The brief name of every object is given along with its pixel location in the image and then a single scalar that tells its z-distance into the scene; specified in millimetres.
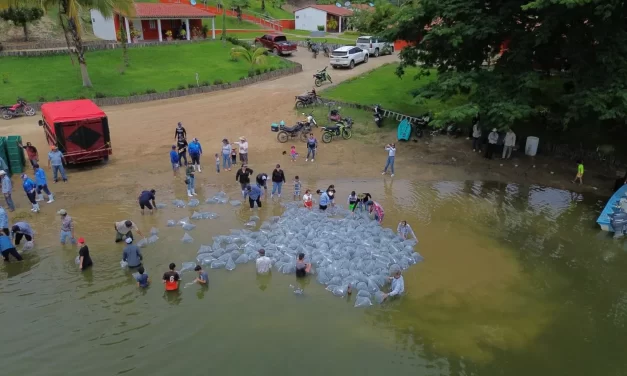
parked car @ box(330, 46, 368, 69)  38469
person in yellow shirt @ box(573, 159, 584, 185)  18895
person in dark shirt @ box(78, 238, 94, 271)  12625
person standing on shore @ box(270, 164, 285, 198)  17266
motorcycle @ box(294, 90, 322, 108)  27844
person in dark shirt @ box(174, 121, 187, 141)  20516
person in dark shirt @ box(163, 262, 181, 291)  11914
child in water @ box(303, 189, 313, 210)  16625
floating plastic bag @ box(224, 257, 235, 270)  13156
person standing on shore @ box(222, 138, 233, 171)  19812
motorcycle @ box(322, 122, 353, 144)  23266
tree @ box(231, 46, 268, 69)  38469
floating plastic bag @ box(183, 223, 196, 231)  15272
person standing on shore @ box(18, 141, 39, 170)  18266
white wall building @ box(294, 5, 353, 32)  65125
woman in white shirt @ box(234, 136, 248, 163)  20219
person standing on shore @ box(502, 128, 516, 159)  21078
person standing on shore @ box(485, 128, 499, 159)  21062
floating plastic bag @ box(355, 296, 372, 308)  11648
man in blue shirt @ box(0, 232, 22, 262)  12859
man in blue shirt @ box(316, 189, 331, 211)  16312
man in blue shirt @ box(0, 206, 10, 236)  14055
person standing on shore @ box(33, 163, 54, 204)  16375
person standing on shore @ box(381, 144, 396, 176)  19500
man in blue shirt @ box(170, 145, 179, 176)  18914
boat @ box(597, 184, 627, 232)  15609
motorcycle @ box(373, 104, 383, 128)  25205
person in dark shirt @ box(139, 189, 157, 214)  15891
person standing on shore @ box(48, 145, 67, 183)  18047
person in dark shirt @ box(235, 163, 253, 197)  17141
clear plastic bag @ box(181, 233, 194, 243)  14492
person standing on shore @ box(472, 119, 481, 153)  21906
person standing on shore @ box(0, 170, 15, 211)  15883
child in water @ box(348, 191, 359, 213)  16250
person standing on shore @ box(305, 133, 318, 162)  20766
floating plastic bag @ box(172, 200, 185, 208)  16938
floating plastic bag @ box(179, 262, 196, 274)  12922
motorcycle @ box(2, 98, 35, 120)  26297
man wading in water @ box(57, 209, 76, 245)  13906
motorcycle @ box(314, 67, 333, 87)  33188
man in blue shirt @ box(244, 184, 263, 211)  16609
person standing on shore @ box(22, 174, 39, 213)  15820
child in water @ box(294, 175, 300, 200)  17573
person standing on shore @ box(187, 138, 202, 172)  19234
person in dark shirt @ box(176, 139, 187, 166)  19922
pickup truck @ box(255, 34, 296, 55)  44875
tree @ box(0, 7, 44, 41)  39366
